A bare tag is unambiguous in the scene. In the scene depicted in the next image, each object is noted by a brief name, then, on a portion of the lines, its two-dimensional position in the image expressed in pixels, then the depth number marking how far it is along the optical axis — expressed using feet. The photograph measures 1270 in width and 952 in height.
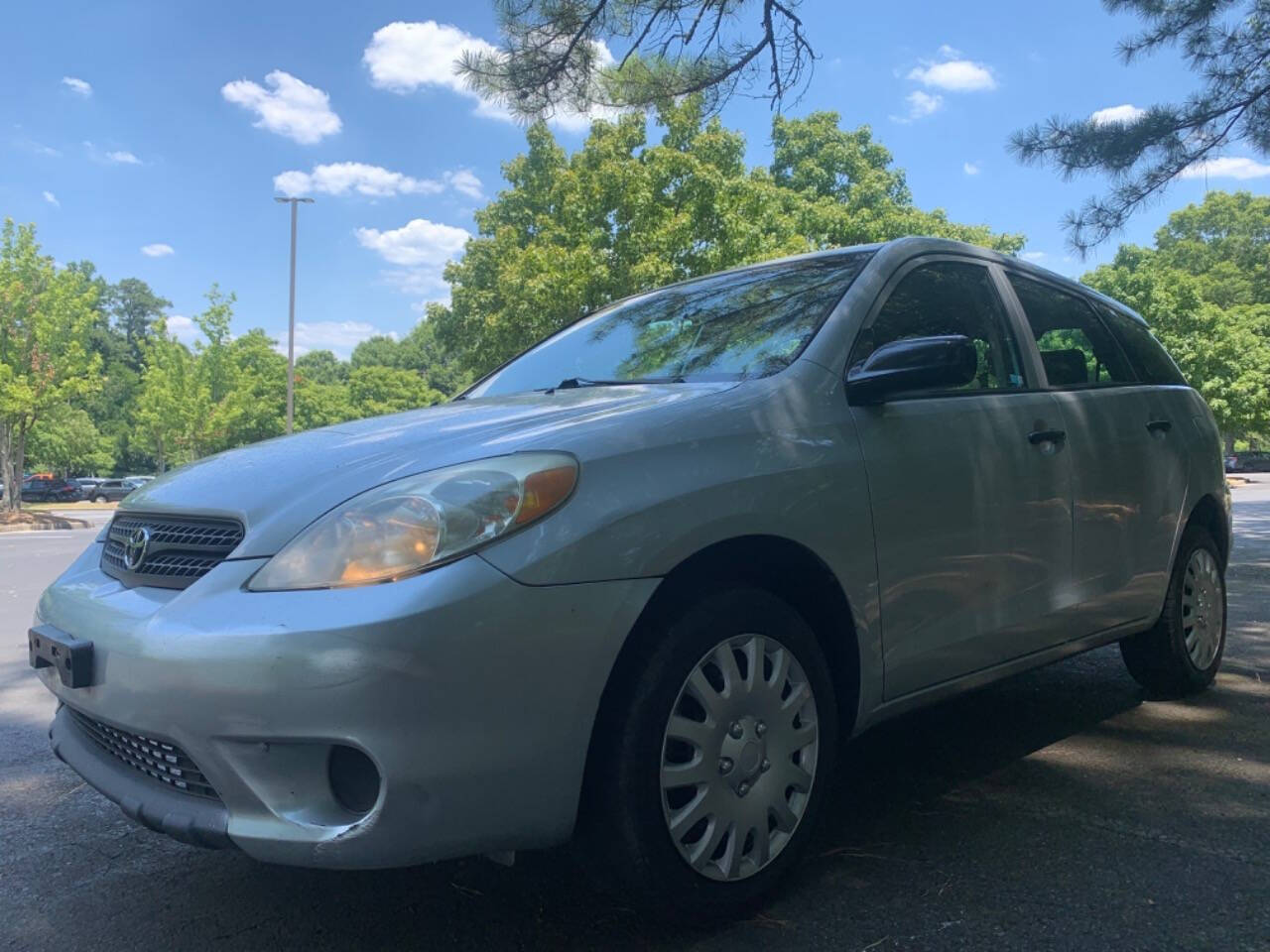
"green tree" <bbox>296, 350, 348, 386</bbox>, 261.26
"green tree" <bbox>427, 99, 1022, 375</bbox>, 63.31
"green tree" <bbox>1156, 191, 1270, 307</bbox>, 160.76
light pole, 99.71
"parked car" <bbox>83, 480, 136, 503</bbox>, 157.89
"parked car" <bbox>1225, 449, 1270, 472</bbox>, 187.62
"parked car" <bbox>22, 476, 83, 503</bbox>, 151.74
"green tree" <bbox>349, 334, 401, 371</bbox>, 286.66
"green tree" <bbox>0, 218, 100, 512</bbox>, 84.38
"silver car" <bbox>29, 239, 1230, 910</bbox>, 5.93
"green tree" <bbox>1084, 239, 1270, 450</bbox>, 120.78
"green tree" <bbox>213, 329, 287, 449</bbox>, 124.47
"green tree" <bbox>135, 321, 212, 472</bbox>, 120.98
